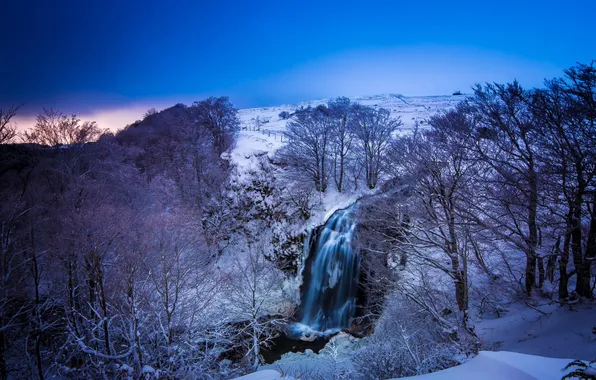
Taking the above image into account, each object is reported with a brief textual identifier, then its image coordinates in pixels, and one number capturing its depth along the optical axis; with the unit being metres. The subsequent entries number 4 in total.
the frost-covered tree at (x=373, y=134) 20.88
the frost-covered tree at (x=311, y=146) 23.31
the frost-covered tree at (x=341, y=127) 22.75
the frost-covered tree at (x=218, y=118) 27.09
